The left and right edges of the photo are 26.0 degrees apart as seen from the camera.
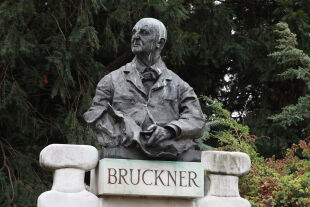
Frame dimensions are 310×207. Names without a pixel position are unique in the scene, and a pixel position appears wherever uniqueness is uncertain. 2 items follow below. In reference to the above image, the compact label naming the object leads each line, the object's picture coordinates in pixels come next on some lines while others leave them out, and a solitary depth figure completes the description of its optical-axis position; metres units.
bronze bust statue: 5.40
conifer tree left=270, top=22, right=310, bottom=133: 9.05
